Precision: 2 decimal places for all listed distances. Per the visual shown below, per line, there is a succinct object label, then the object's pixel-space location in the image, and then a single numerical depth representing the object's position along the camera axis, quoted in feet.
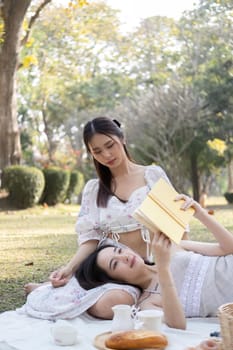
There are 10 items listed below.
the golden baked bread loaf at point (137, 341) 8.03
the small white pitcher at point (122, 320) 8.67
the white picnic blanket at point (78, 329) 8.55
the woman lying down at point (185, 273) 10.34
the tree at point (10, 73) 39.34
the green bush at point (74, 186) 53.06
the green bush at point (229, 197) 61.19
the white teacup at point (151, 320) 8.54
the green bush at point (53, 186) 47.06
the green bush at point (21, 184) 42.19
